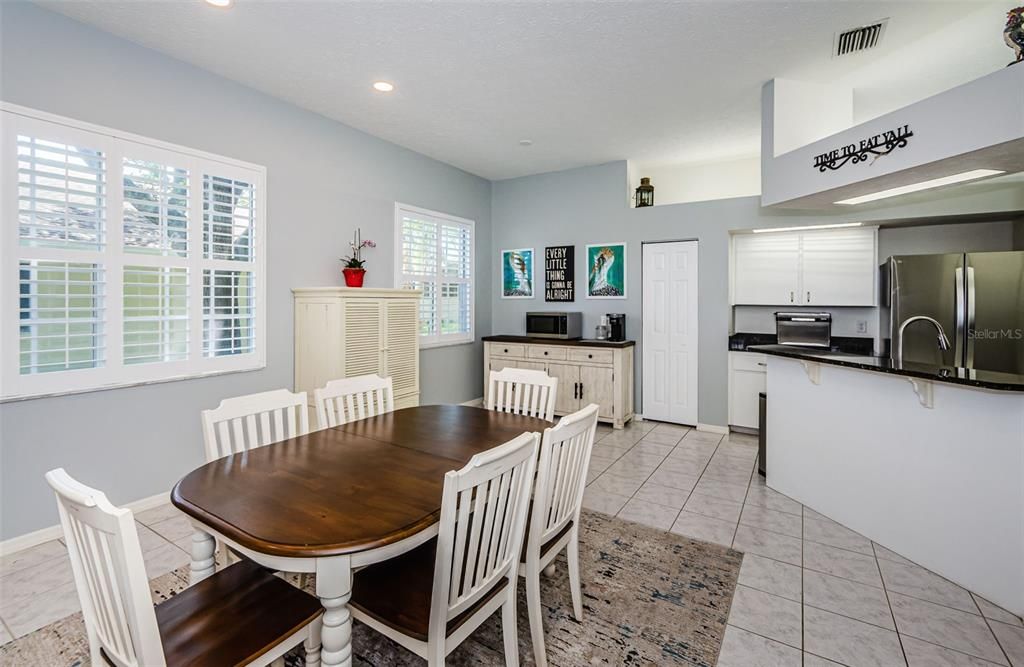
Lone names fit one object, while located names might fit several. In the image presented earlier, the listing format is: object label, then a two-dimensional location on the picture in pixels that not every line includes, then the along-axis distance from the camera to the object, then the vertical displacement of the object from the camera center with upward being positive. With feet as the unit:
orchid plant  13.52 +2.66
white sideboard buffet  16.14 -1.35
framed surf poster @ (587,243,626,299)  17.38 +2.41
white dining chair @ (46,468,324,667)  3.17 -2.62
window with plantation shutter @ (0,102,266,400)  8.04 +1.50
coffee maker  16.92 +0.20
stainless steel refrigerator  11.16 +0.65
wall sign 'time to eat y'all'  8.93 +3.91
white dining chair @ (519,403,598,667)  5.24 -2.18
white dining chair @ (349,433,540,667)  4.00 -2.52
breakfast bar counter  6.63 -2.28
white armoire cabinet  11.75 -0.04
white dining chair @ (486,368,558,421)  8.71 -1.12
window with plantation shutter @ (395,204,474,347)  15.96 +2.42
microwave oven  17.35 +0.26
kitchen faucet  8.90 -0.22
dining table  3.93 -1.76
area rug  5.73 -4.08
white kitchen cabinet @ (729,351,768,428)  14.99 -1.80
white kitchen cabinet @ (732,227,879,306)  14.15 +2.12
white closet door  16.19 +0.01
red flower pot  12.91 +1.60
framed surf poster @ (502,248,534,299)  19.44 +2.56
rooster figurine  7.14 +4.81
